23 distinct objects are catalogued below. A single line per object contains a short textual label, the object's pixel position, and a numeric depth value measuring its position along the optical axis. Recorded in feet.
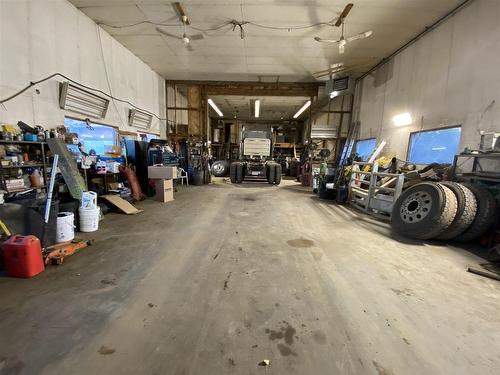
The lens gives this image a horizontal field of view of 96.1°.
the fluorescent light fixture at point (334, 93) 24.73
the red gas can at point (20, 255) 6.47
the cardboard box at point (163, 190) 17.04
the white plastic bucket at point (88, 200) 10.57
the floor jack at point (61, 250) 7.34
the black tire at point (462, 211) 9.11
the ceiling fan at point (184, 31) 13.82
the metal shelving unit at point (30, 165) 9.12
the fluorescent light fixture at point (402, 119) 17.49
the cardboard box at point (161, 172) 17.13
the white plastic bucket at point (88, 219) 10.42
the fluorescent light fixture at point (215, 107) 35.15
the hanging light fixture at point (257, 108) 35.13
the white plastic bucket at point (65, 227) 8.86
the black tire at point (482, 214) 9.00
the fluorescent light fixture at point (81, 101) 12.94
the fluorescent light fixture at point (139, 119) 20.39
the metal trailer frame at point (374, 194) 12.93
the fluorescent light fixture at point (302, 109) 34.91
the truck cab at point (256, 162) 28.58
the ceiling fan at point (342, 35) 13.62
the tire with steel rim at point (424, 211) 9.18
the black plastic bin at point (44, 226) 8.05
